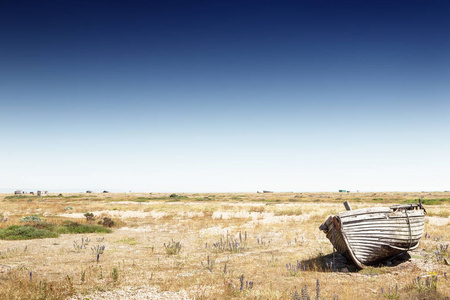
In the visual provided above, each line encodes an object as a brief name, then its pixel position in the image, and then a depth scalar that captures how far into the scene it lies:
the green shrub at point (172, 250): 15.64
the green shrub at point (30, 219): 27.79
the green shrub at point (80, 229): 24.28
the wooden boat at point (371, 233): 10.92
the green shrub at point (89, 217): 31.15
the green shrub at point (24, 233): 20.55
